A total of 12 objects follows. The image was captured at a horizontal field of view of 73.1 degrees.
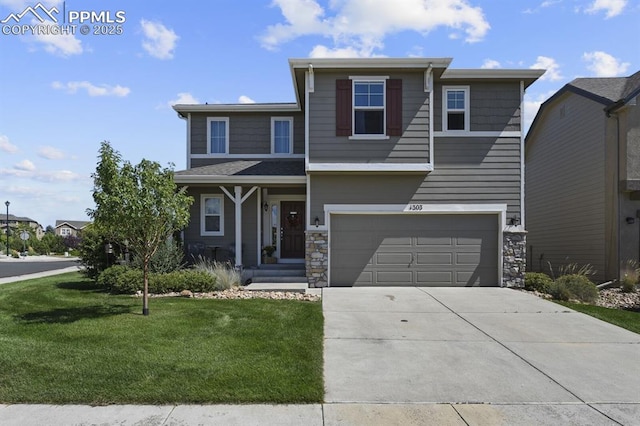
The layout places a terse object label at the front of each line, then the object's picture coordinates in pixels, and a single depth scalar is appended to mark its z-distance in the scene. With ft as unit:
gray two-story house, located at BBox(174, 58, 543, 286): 38.17
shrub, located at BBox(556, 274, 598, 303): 35.70
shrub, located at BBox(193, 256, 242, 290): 36.06
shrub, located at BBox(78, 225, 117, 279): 39.09
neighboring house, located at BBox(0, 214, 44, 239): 232.86
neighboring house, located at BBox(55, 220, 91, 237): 263.08
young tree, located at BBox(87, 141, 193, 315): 23.48
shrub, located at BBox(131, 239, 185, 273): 37.42
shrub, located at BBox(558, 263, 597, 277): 43.78
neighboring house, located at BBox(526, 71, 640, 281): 41.68
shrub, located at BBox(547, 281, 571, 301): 35.22
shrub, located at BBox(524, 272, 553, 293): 38.55
